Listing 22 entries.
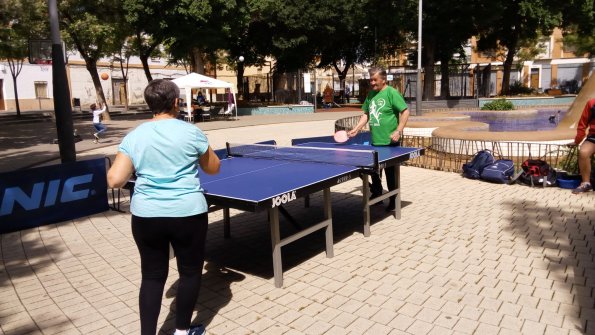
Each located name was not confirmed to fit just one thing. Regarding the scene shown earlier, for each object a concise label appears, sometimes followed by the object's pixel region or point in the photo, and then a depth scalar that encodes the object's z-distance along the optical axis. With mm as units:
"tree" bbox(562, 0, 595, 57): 29969
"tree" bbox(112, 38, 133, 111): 40769
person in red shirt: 7492
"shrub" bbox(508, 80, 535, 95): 34812
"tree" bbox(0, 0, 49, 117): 17775
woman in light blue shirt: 3072
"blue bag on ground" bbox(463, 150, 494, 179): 9352
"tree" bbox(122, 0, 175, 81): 26344
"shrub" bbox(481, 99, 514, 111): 24438
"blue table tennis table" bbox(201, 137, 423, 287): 4141
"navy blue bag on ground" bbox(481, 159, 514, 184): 8891
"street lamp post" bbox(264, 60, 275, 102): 36425
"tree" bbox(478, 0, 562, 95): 28859
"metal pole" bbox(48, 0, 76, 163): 8914
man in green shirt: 6574
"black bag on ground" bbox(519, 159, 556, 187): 8484
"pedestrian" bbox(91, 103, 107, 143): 17234
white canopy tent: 24233
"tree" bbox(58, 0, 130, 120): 24344
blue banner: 6539
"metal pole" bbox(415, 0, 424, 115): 22047
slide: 12473
